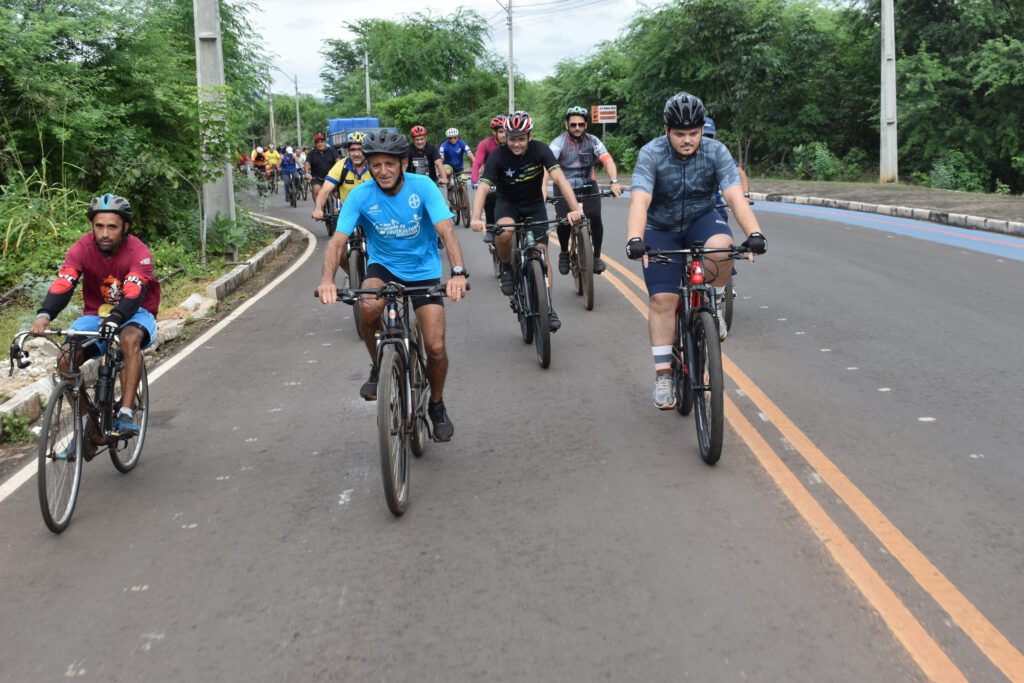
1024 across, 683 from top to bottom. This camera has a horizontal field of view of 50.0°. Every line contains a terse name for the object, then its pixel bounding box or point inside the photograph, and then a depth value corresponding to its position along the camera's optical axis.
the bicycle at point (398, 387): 5.17
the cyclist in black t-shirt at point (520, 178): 9.35
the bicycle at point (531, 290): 8.54
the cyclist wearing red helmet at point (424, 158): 16.84
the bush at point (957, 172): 29.22
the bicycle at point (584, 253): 10.82
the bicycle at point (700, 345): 5.75
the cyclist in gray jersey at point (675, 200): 6.31
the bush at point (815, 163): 33.41
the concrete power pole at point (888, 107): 25.86
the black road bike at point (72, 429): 5.32
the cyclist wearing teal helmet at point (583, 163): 11.07
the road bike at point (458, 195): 20.12
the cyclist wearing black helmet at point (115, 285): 5.99
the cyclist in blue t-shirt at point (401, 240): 5.91
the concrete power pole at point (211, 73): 16.58
